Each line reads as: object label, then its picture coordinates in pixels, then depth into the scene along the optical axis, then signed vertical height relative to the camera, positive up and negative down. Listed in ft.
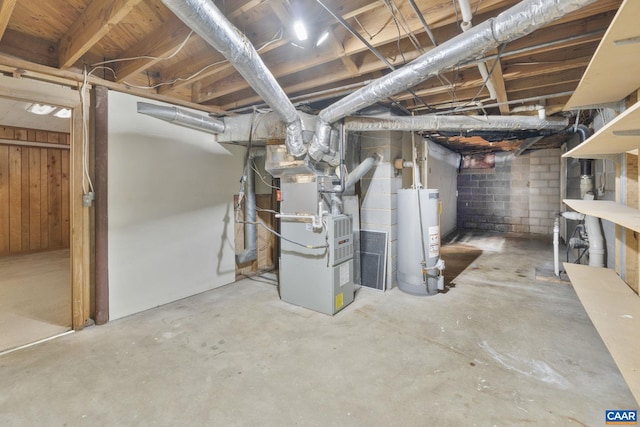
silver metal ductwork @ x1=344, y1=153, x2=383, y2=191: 9.84 +1.47
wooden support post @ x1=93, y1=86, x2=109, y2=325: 7.95 +0.39
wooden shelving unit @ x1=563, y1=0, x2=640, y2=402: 2.98 +0.67
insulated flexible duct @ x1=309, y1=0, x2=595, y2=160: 4.09 +2.94
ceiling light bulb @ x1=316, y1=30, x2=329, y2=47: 5.83 +3.73
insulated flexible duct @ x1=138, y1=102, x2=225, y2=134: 8.77 +3.25
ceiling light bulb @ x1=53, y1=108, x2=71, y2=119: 12.60 +4.73
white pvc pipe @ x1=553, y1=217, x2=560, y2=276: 11.47 -1.75
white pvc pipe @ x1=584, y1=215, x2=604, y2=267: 7.84 -0.97
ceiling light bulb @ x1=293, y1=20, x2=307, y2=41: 5.08 +3.43
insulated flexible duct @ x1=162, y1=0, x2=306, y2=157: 3.91 +2.83
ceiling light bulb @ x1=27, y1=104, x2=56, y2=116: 11.84 +4.65
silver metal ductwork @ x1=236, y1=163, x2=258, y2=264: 11.94 -0.57
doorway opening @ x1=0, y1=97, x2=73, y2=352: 11.82 +0.64
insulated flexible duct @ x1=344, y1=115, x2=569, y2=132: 9.18 +2.93
